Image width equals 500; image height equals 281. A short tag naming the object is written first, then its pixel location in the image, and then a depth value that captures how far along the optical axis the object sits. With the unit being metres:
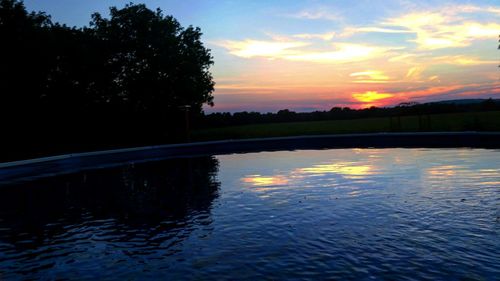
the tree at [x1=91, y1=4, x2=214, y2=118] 33.94
